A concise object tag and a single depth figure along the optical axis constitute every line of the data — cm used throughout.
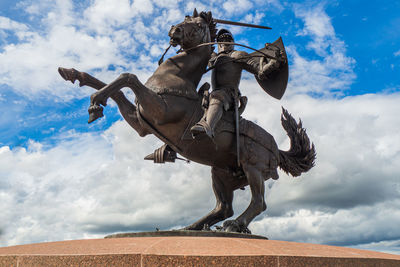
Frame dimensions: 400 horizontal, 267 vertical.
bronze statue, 630
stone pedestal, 393
